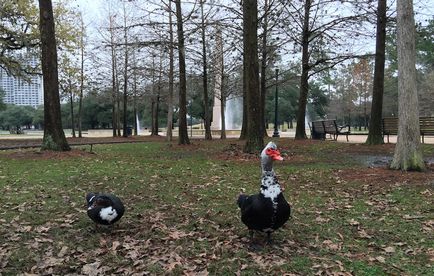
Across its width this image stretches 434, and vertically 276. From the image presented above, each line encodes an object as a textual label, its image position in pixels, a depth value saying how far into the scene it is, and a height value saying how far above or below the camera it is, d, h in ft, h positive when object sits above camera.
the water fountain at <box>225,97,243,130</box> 169.27 +5.48
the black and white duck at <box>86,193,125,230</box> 15.56 -2.94
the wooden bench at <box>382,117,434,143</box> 48.03 +0.05
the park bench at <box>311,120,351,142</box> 65.90 -0.33
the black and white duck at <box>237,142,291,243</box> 13.60 -2.43
